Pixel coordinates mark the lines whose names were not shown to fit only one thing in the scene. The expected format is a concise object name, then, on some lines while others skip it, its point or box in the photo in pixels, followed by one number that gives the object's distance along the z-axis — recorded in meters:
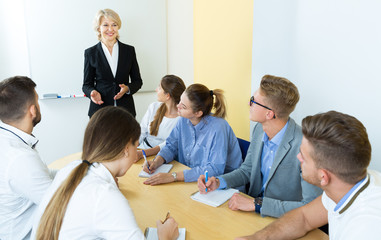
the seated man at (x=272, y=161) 1.45
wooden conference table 1.29
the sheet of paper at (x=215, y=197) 1.53
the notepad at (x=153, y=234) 1.25
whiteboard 3.44
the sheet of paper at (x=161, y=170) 1.94
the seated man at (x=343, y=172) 0.91
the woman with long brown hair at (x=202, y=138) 2.06
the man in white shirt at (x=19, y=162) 1.36
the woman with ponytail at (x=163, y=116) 2.61
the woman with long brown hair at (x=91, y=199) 1.01
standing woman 3.23
